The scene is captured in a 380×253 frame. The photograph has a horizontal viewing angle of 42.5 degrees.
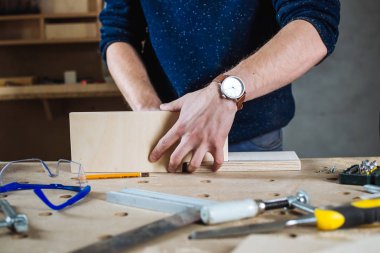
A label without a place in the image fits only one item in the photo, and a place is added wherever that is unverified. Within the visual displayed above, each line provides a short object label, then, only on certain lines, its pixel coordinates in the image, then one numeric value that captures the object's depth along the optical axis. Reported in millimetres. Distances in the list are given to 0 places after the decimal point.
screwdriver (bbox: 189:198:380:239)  629
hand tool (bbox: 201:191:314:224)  668
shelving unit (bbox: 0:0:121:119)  3359
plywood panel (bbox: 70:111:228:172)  1031
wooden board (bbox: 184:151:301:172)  1022
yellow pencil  991
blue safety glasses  833
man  1035
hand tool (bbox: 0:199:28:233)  663
